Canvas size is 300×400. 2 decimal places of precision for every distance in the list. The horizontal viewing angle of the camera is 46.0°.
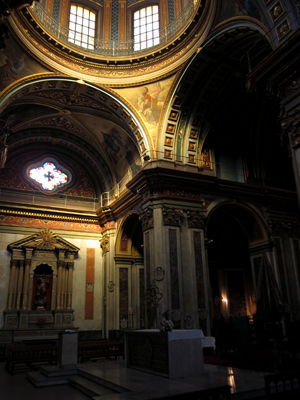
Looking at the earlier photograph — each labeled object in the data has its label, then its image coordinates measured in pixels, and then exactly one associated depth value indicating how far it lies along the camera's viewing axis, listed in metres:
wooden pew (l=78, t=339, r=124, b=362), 12.78
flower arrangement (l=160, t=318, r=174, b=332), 8.45
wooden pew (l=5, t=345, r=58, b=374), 11.08
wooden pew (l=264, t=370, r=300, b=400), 4.51
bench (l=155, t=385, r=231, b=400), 3.98
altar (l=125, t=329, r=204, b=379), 7.98
